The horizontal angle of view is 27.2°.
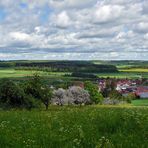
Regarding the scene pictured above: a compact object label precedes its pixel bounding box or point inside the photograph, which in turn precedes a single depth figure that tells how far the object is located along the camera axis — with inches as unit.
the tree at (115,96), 5770.8
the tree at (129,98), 5418.3
